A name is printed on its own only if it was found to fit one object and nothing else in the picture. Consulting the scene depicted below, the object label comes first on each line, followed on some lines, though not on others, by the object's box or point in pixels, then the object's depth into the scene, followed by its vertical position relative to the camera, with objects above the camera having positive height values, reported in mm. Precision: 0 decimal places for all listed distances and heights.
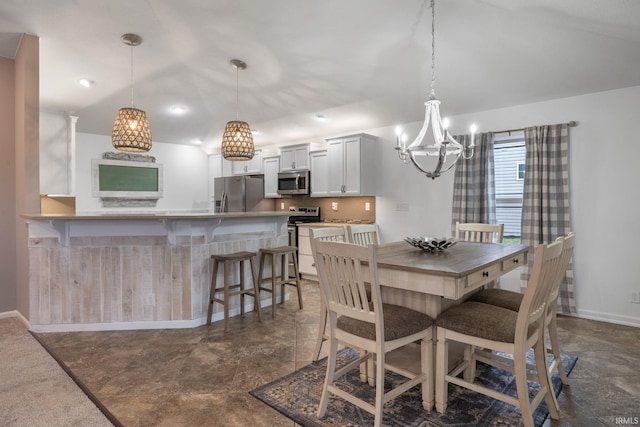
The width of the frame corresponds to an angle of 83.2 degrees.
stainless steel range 5477 -175
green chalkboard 6134 +526
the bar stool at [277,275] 3732 -745
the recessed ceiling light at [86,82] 4316 +1517
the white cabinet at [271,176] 6316 +565
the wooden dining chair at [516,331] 1748 -647
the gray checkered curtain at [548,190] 3721 +183
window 4180 +309
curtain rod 3684 +867
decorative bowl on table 2512 -256
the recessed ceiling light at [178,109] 5277 +1464
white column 4762 +701
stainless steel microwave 5781 +414
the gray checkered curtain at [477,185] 4191 +265
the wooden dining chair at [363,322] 1782 -620
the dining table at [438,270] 1829 -346
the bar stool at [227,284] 3291 -746
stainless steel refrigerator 6270 +256
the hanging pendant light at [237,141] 3402 +631
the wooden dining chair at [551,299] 2081 -607
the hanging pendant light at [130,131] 3025 +651
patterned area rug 1944 -1148
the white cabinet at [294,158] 5828 +830
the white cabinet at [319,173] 5551 +541
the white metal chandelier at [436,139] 2462 +476
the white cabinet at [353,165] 5070 +620
